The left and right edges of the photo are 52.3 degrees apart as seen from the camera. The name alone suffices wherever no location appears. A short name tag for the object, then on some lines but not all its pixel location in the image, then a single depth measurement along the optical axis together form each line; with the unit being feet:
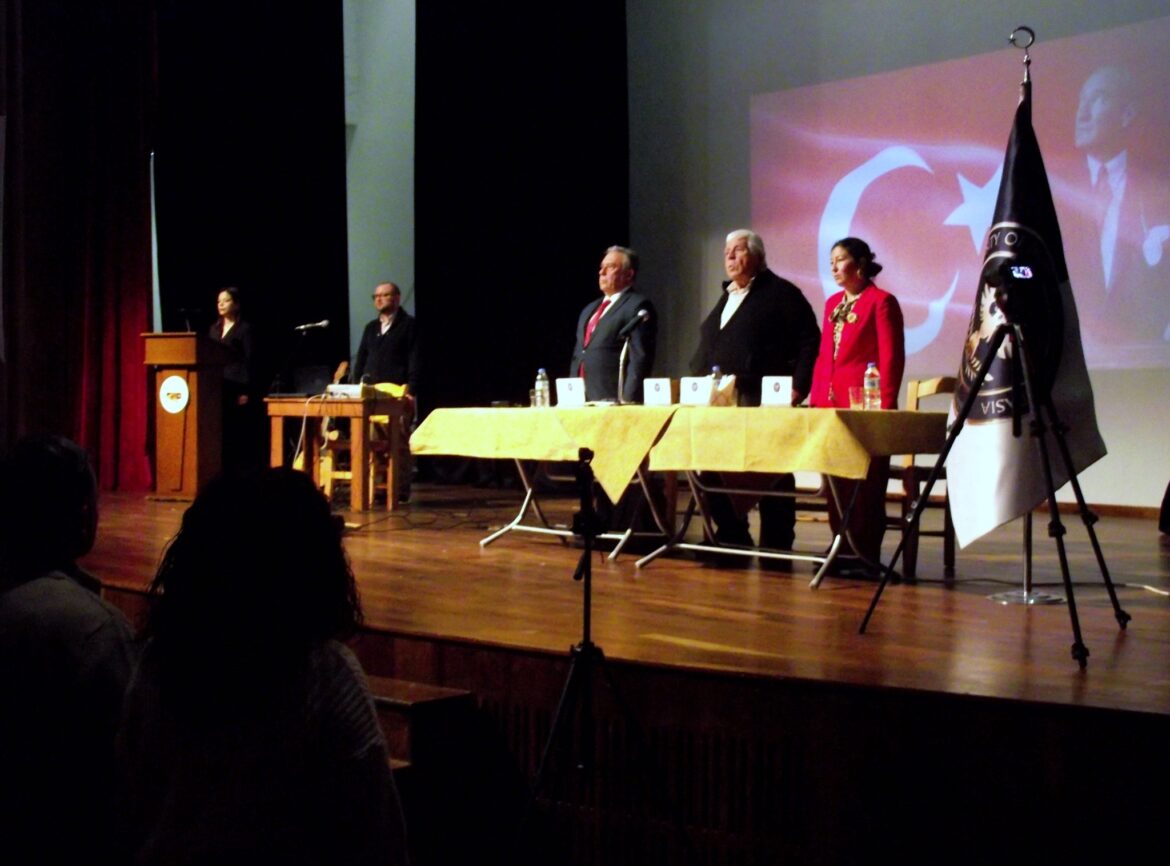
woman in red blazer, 14.12
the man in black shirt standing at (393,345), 25.04
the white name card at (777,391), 13.69
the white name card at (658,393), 14.70
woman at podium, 26.32
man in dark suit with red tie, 17.49
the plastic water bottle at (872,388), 13.62
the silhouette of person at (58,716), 5.29
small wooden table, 21.54
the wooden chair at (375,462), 22.74
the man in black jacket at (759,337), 16.22
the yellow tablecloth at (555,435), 14.02
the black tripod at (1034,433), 9.93
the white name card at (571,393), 15.57
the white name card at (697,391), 14.29
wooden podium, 22.57
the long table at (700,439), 12.52
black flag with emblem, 11.21
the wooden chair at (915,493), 14.25
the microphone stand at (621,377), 15.43
